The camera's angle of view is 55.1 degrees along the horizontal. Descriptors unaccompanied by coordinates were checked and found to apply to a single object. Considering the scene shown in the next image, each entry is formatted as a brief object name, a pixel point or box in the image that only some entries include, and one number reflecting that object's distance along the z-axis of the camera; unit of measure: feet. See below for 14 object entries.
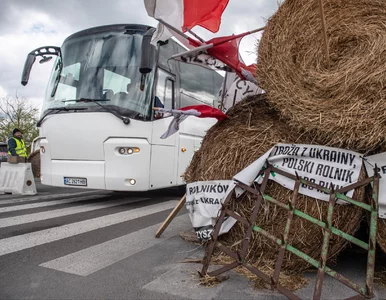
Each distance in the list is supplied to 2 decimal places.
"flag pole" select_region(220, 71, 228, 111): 15.48
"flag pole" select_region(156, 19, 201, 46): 11.72
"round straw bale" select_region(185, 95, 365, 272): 9.85
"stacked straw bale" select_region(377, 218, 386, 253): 9.31
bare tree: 100.09
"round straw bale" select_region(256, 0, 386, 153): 8.76
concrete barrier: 28.58
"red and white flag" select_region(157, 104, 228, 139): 12.30
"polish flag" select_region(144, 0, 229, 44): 11.73
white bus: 21.53
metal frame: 8.41
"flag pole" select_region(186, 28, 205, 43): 12.52
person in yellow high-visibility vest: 30.37
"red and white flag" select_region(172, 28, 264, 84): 12.20
